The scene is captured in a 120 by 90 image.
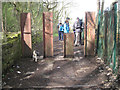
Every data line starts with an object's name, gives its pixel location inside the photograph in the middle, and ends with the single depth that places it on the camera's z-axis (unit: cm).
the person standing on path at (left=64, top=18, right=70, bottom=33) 1224
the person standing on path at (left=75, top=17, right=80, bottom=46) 1098
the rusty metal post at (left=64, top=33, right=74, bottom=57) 805
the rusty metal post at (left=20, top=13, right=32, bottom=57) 788
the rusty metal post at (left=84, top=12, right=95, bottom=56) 803
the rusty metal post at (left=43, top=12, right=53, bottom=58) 793
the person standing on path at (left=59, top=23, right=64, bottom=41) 1422
